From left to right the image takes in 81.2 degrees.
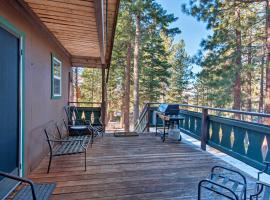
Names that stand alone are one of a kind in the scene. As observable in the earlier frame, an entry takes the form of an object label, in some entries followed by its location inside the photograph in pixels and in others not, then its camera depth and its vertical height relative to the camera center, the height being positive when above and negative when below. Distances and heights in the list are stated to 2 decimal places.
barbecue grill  3.92 -0.52
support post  5.06 -0.27
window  3.58 +0.44
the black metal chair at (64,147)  2.55 -0.94
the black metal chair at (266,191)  1.37 -0.85
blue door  1.76 -0.13
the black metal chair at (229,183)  1.38 -0.85
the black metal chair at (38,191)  1.81 -1.18
